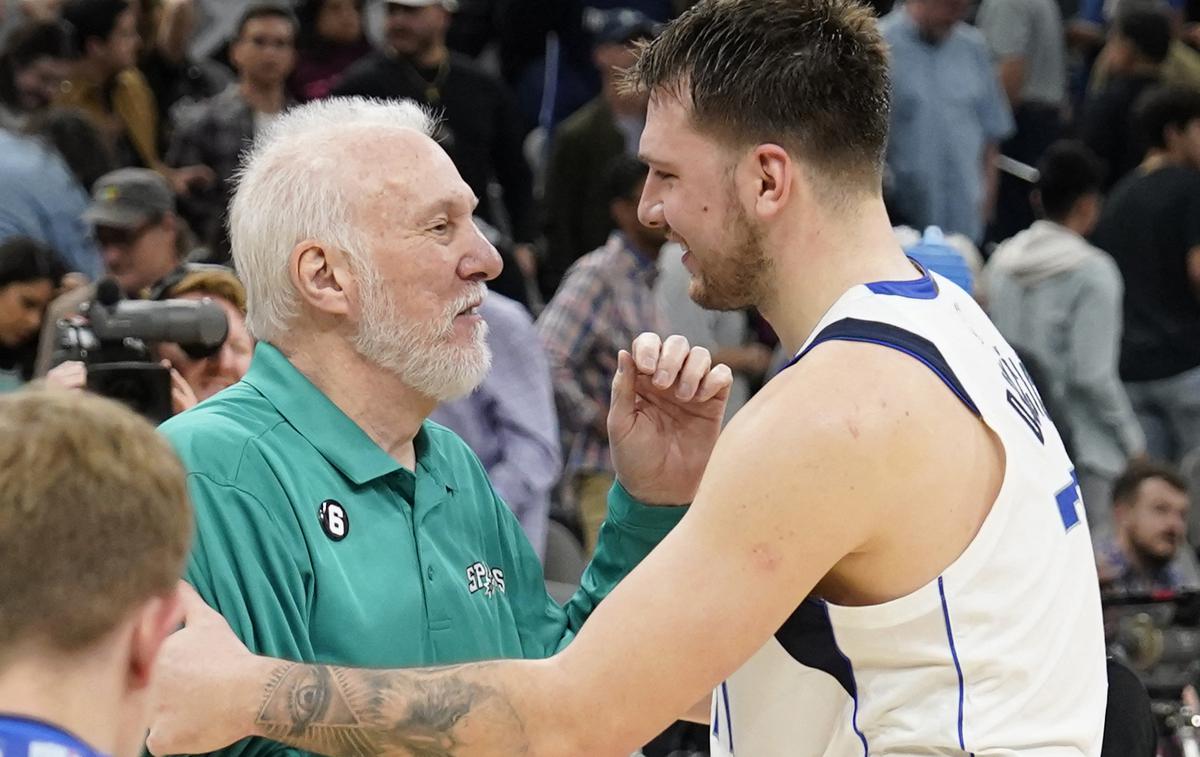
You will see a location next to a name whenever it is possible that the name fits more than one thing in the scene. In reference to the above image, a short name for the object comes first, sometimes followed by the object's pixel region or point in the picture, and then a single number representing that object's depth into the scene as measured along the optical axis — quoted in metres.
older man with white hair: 5.62
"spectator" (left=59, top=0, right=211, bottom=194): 17.08
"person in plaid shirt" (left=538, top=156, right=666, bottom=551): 13.80
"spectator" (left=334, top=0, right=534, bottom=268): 16.67
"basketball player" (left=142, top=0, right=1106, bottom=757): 4.93
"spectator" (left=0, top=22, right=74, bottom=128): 16.08
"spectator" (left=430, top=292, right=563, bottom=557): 12.08
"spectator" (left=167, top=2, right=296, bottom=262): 16.16
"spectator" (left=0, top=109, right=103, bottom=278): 13.80
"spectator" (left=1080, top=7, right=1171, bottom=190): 20.58
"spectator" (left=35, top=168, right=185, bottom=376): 12.97
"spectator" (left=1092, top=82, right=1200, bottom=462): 17.37
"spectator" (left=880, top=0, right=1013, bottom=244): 19.00
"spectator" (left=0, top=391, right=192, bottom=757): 3.43
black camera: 7.41
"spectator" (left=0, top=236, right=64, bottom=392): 11.52
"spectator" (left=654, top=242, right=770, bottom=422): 14.73
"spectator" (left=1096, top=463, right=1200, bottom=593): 14.27
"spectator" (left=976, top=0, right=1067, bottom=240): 22.42
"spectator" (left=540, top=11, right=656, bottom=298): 17.31
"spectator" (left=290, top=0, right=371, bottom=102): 18.91
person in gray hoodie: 16.31
